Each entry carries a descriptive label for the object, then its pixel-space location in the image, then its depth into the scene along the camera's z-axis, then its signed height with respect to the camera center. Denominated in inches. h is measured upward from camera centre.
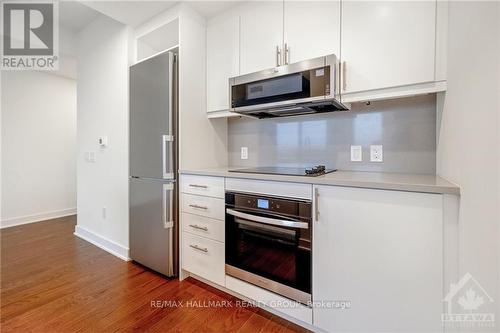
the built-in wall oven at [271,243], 51.8 -20.1
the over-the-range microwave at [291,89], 53.4 +18.9
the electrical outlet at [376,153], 61.7 +2.5
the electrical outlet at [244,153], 86.1 +3.4
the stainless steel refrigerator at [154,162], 72.8 +0.0
